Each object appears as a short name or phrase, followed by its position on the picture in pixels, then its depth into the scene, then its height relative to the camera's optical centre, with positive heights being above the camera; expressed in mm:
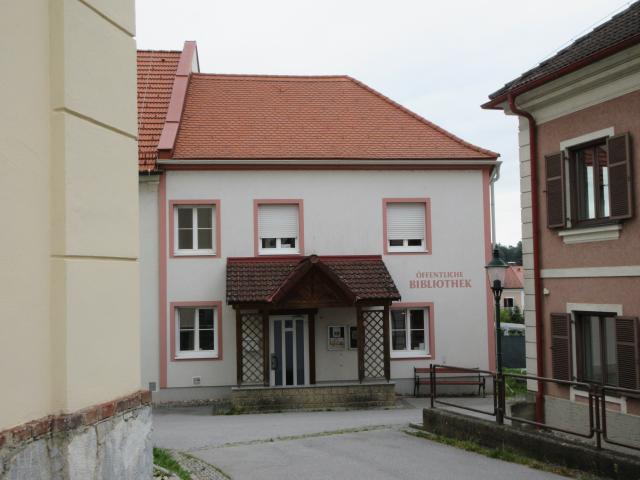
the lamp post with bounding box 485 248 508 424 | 15469 -4
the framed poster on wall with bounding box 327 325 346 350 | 23422 -1616
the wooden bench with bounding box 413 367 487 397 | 23672 -2906
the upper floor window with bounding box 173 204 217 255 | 23109 +1574
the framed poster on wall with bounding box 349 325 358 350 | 23484 -1623
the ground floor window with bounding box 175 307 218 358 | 22969 -1312
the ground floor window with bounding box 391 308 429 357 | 24078 -1456
